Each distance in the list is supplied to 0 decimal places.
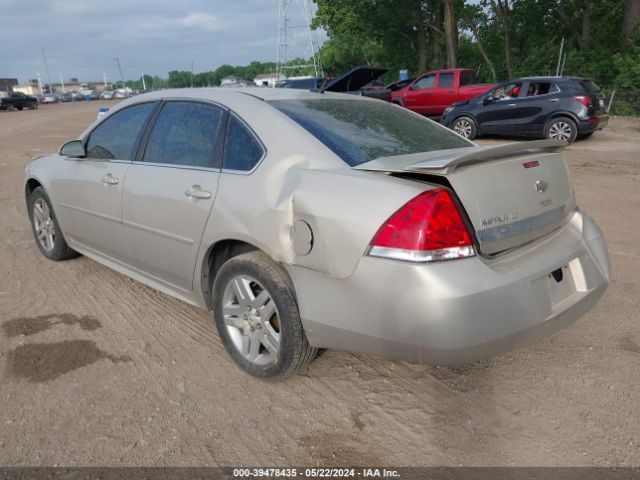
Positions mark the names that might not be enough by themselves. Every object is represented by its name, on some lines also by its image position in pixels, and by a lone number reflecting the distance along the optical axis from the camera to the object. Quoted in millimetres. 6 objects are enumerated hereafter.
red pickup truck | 16734
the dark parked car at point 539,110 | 11734
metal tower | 54594
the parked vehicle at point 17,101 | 40750
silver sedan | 2260
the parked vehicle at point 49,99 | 72775
